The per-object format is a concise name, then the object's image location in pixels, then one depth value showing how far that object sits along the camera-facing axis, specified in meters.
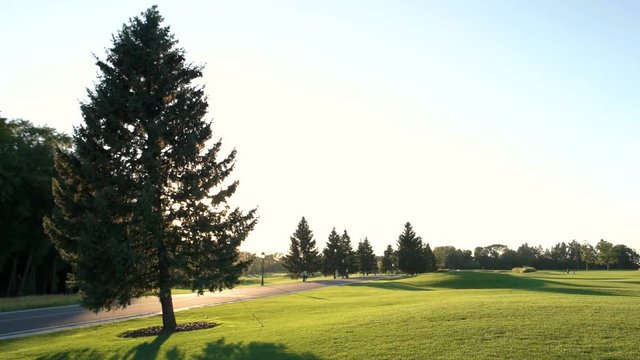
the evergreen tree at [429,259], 83.76
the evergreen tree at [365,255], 103.25
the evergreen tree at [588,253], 109.38
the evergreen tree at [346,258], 88.00
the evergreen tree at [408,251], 74.94
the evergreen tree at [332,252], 86.81
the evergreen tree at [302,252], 81.75
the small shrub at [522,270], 81.82
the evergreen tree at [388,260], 114.02
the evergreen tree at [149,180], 16.15
